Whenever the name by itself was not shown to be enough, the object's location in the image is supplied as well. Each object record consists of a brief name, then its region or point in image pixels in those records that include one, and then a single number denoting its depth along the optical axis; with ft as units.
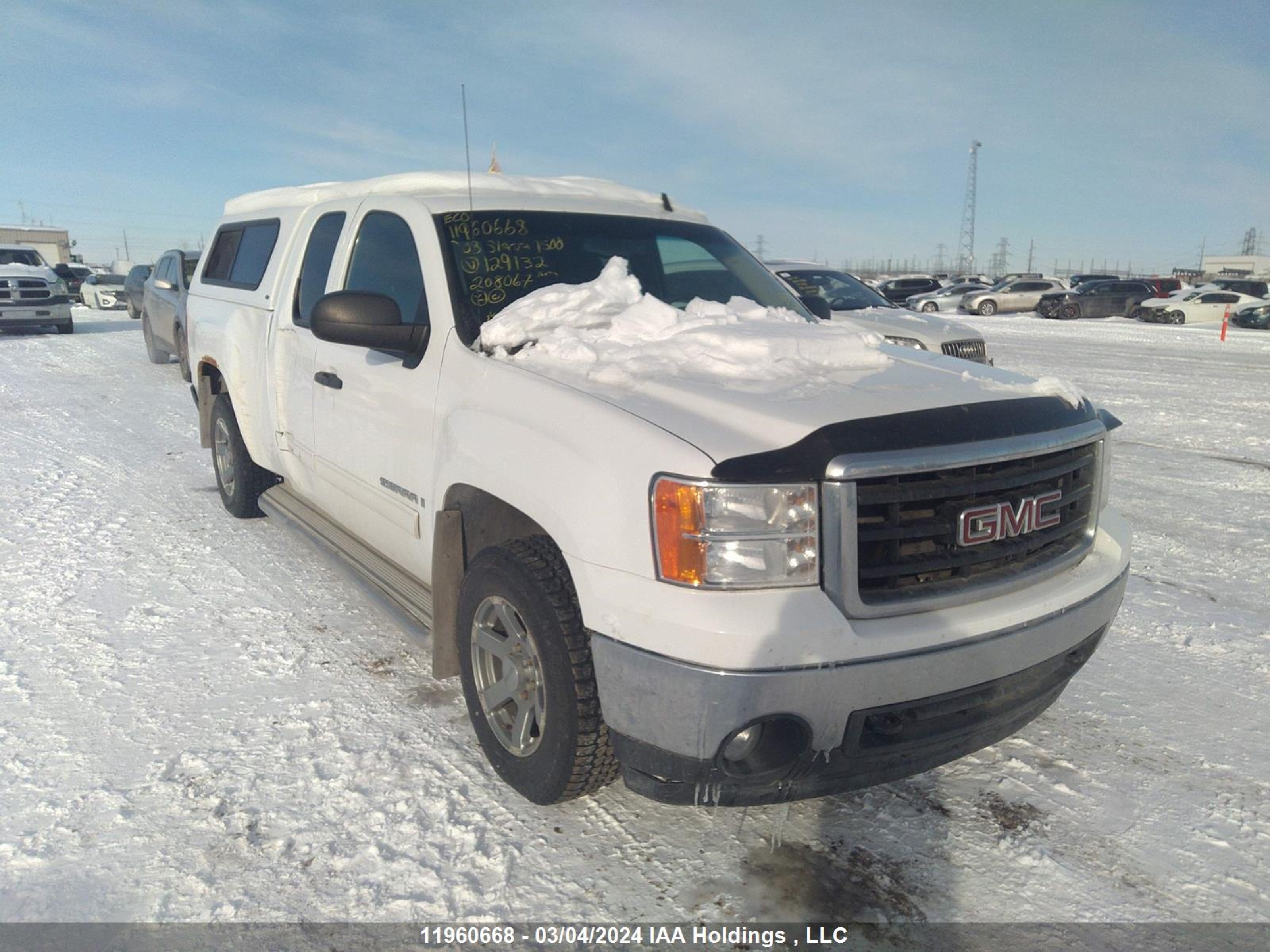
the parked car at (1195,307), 96.99
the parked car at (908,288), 122.62
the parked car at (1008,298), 112.47
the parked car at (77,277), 105.43
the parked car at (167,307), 39.29
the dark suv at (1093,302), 104.88
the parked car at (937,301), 111.55
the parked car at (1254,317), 89.97
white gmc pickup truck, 7.23
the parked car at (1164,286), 113.39
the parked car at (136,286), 60.03
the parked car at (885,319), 28.86
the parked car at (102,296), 93.50
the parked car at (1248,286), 103.55
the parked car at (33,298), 54.54
